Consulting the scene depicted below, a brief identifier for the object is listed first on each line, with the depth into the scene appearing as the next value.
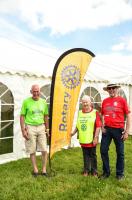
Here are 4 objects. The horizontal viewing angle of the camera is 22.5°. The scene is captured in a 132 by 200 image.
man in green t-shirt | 6.02
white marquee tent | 7.50
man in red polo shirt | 5.84
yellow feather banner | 6.03
